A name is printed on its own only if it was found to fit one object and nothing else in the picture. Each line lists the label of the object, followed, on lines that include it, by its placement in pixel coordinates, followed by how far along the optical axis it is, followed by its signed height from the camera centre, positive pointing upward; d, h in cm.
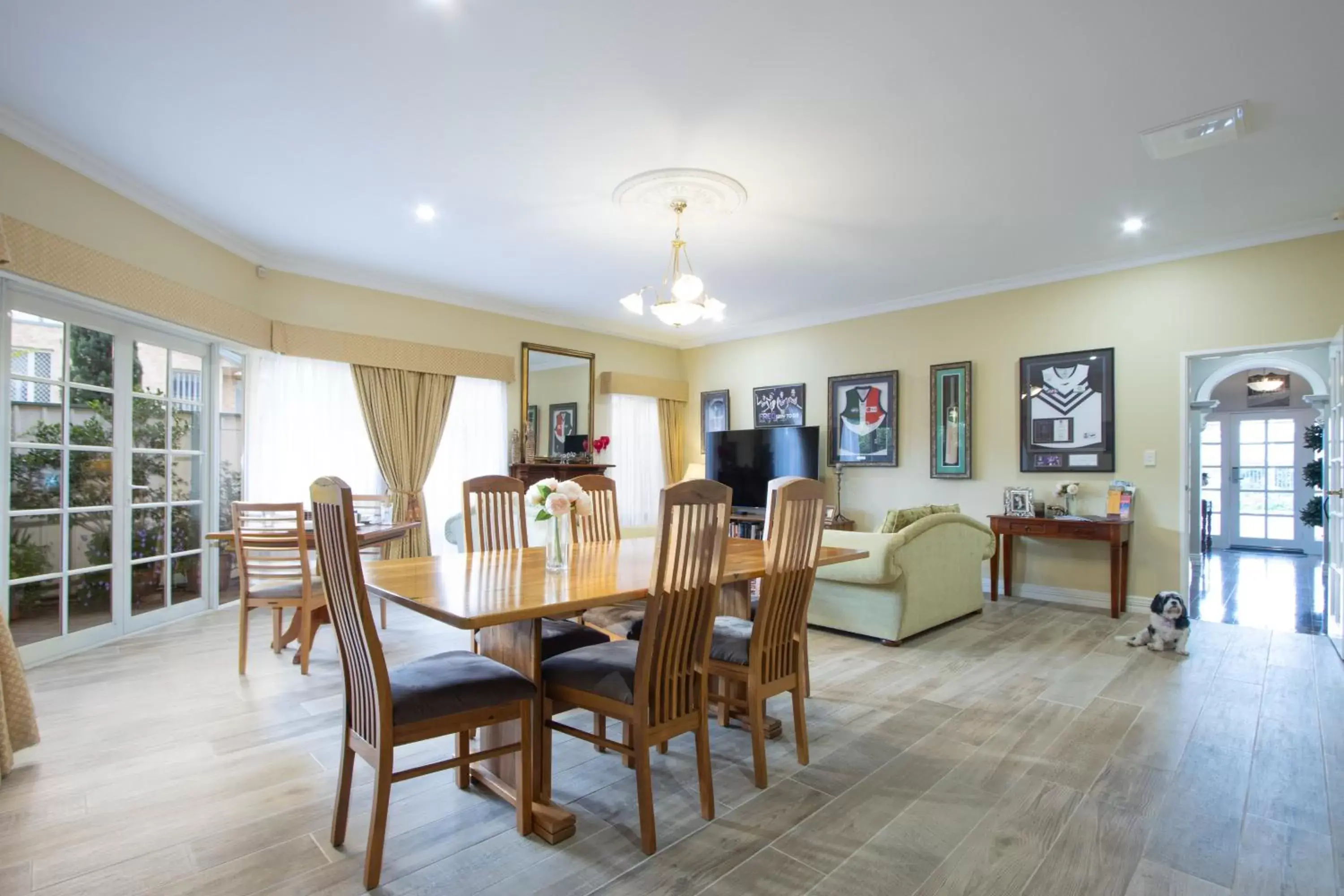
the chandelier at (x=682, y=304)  359 +85
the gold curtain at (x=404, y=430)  545 +19
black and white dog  381 -96
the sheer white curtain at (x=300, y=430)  496 +17
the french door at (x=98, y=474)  346 -13
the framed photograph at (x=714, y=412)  760 +46
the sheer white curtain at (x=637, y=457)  735 -5
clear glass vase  238 -33
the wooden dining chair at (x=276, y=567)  340 -58
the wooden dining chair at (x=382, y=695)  174 -66
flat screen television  663 -6
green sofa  393 -79
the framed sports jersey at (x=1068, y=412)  512 +32
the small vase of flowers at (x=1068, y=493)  521 -31
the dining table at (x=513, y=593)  179 -41
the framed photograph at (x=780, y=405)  693 +50
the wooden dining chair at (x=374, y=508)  465 -41
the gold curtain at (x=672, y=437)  776 +18
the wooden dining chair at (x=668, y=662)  192 -64
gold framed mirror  658 +55
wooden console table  473 -58
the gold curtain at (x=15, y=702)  237 -87
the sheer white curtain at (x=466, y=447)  586 +5
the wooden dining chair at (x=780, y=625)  231 -61
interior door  387 -26
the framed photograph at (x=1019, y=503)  532 -40
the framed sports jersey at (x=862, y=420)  628 +31
